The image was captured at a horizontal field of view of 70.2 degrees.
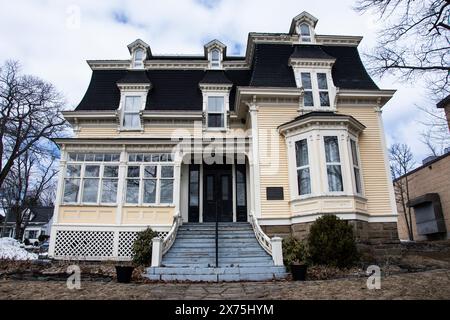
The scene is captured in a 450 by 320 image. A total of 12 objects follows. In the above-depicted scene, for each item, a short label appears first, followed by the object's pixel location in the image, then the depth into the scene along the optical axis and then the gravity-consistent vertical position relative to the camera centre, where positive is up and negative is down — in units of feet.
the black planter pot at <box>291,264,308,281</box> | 24.71 -1.47
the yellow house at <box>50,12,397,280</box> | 37.09 +12.11
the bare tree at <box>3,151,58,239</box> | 93.55 +20.84
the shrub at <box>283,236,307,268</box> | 29.12 -0.05
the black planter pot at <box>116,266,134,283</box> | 24.29 -1.53
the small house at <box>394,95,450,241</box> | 55.67 +8.95
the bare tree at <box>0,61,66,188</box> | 60.49 +25.63
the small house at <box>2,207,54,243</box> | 176.96 +15.79
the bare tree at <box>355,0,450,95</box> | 28.32 +19.34
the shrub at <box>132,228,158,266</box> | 31.27 +0.35
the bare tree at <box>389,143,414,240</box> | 75.75 +17.63
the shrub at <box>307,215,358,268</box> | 28.63 +0.64
